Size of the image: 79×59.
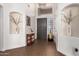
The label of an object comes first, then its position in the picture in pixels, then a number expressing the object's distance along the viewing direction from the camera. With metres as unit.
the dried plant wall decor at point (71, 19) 0.95
